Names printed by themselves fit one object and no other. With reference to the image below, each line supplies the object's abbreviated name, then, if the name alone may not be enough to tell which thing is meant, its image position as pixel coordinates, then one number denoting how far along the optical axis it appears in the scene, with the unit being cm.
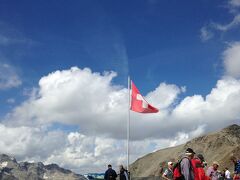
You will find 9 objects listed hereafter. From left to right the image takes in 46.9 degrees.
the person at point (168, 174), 1278
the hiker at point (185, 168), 889
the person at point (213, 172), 1236
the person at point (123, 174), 1538
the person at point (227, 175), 1728
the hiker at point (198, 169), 904
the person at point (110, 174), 1591
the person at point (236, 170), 1770
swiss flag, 1610
